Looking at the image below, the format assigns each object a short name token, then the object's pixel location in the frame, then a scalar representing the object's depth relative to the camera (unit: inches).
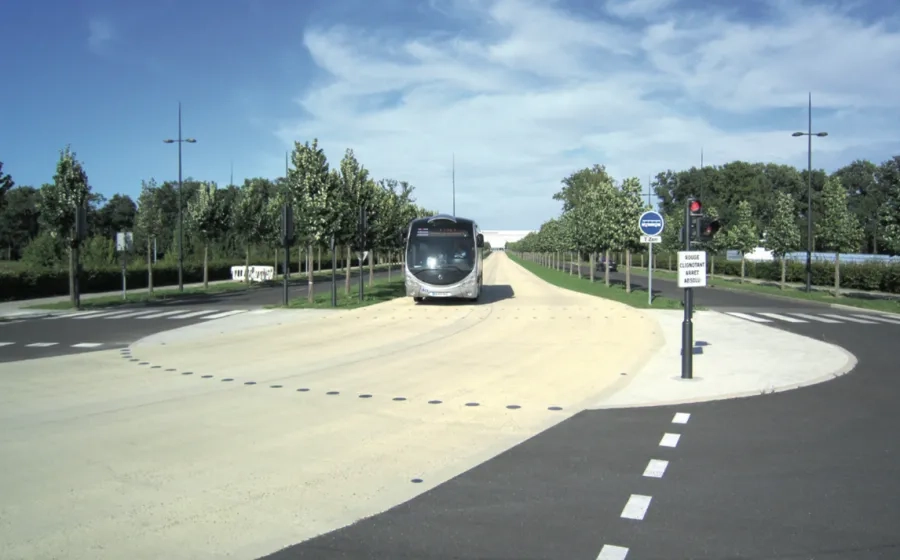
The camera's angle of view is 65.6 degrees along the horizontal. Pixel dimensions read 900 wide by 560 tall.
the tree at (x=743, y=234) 1815.9
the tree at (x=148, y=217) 1419.8
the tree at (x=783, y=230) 1542.8
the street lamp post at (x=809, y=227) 1332.9
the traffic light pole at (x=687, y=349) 419.5
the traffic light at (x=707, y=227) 453.1
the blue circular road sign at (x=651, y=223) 907.4
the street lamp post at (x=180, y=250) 1392.7
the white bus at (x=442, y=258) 981.2
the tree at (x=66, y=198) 1017.5
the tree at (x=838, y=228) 1251.8
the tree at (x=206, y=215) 1536.7
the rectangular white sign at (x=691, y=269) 433.4
